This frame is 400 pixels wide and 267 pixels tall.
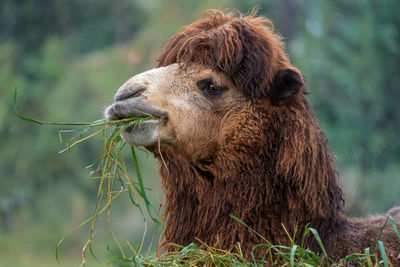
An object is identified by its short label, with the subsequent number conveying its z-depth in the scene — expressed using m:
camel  8.03
